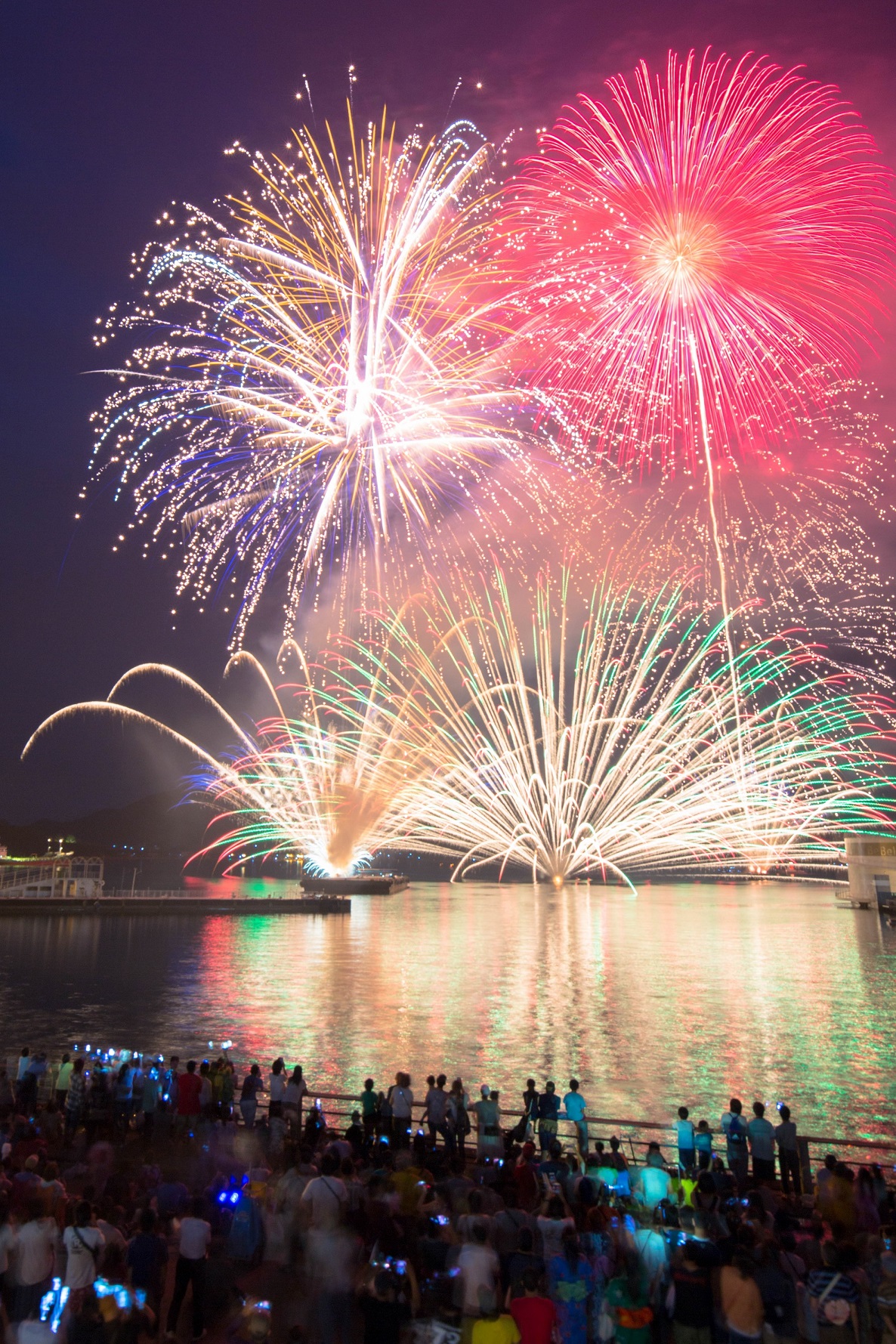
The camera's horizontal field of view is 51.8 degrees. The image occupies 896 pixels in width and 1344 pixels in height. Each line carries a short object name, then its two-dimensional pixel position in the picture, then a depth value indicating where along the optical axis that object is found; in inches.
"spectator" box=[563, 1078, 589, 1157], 498.9
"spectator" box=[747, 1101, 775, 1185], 462.6
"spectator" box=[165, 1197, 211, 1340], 293.6
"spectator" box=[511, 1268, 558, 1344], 232.2
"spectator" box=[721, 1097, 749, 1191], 458.9
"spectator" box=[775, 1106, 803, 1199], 450.9
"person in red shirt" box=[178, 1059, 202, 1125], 505.7
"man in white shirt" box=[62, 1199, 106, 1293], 266.5
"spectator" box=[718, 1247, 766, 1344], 248.4
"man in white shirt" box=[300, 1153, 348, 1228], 288.2
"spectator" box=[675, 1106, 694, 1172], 463.2
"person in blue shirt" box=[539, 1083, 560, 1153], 514.3
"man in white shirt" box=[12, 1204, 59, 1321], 273.4
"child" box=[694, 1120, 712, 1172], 446.0
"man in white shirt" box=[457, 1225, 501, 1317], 254.8
